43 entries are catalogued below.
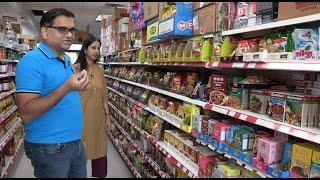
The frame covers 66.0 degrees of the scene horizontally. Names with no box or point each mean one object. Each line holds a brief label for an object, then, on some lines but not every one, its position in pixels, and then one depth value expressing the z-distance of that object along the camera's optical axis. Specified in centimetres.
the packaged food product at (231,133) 176
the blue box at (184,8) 229
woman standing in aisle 302
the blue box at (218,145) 180
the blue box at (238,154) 163
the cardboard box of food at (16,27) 597
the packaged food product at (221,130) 182
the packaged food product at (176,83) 254
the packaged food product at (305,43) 124
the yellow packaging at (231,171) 174
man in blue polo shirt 148
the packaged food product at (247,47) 161
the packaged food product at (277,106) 144
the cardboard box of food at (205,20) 198
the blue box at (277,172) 134
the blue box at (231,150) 172
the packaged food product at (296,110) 133
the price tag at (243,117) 159
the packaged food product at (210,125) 193
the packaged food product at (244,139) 166
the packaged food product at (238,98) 178
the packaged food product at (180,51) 241
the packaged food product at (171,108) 262
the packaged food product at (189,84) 231
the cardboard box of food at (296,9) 121
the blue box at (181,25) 230
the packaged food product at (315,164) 125
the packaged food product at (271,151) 147
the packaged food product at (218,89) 191
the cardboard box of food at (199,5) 210
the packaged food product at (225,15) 180
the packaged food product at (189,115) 216
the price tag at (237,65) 157
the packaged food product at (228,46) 180
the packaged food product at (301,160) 129
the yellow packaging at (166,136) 272
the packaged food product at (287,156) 141
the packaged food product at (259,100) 162
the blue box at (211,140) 191
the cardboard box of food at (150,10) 298
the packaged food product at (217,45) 185
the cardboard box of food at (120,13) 515
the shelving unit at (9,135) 358
